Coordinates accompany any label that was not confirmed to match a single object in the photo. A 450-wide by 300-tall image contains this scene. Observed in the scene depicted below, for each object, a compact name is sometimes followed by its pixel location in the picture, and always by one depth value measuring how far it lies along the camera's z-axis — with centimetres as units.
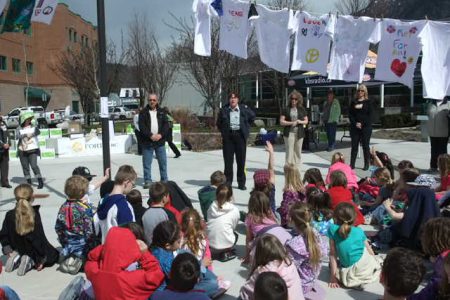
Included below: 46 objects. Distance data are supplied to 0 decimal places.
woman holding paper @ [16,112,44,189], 1004
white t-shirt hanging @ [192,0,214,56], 854
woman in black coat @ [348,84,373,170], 1098
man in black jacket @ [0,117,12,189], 1013
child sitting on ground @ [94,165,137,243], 491
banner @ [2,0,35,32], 778
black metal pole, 739
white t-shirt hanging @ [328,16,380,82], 899
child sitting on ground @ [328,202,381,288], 465
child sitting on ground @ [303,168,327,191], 646
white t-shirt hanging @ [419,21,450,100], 874
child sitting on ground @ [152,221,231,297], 397
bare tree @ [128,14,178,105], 2920
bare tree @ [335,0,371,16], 3188
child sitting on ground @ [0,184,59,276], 520
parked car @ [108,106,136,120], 4606
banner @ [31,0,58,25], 790
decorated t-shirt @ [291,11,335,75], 893
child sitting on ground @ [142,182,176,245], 479
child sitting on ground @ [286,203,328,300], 436
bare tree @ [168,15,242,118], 2397
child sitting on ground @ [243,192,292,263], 502
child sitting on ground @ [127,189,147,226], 536
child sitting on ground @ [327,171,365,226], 600
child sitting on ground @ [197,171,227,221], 633
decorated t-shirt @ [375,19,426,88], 884
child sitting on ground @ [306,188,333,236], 554
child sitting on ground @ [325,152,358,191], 728
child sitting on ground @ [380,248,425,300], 305
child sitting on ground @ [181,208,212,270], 470
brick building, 5519
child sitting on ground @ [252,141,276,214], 601
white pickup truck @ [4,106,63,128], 3513
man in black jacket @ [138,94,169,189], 930
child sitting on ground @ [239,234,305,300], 374
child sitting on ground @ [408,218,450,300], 364
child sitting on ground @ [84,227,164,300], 365
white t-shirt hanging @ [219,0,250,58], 855
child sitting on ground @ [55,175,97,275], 523
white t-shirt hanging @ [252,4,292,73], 878
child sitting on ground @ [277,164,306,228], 610
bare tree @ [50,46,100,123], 3053
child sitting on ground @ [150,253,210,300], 322
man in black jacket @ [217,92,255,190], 915
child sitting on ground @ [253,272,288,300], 283
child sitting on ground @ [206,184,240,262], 548
